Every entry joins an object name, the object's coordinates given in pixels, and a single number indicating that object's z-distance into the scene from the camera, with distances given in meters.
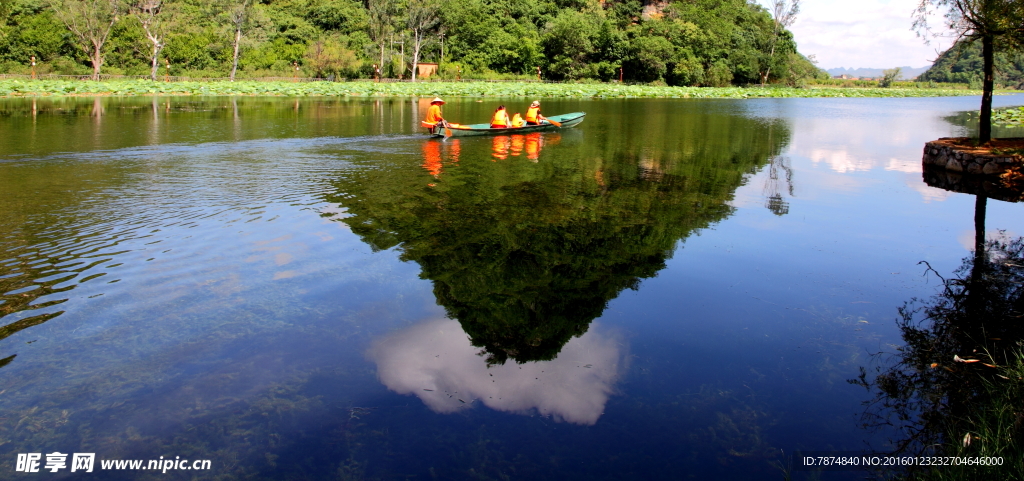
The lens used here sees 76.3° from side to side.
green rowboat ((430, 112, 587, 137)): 19.77
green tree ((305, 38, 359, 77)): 56.69
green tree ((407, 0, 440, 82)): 61.66
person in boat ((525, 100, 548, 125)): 22.12
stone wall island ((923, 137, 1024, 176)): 11.50
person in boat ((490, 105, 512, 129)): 20.58
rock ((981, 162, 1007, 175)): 11.73
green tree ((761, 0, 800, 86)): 76.06
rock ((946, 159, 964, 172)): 13.54
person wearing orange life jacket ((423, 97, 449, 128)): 19.55
